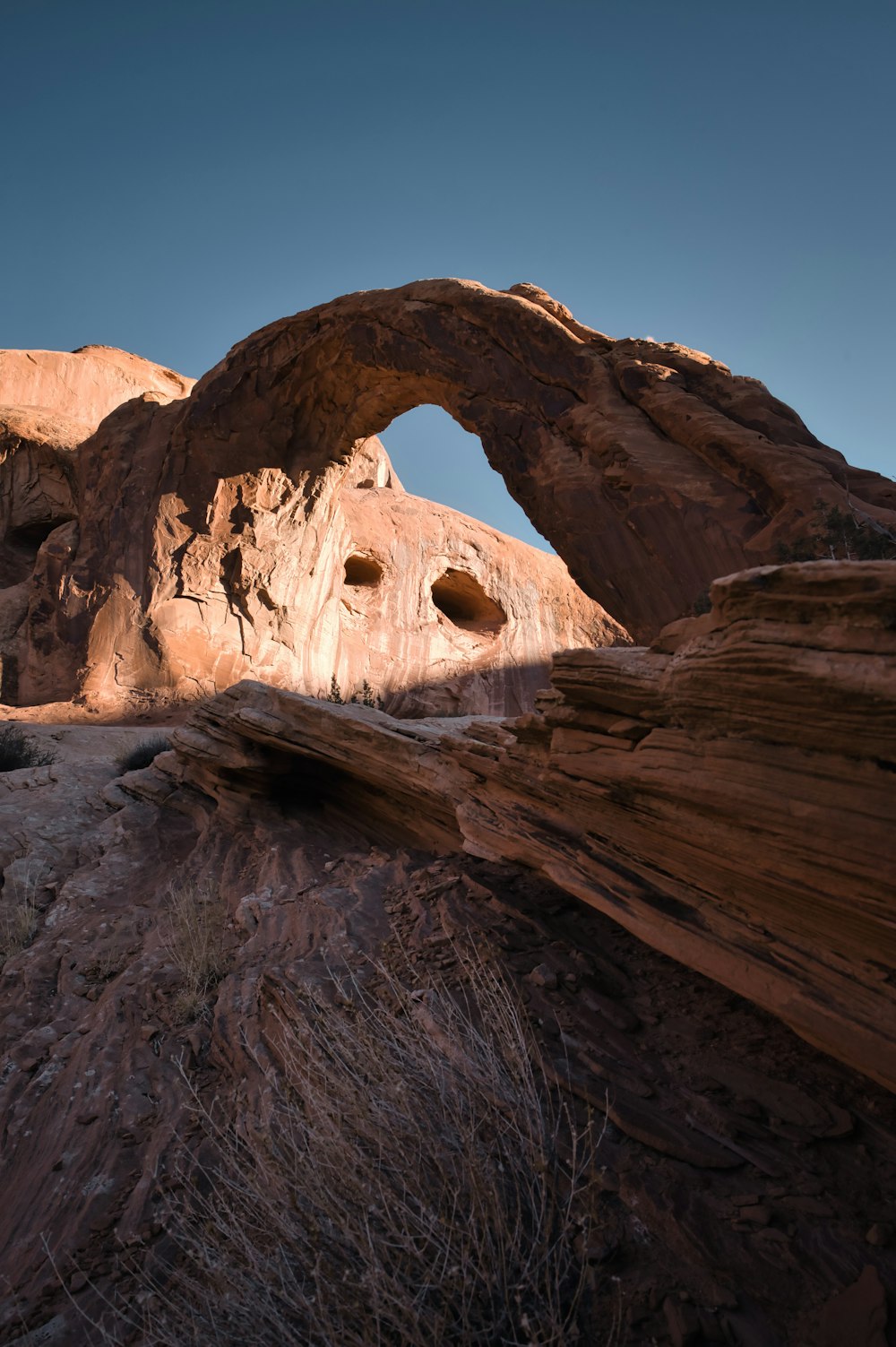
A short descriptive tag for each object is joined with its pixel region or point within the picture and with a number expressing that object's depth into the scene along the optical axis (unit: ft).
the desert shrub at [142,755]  34.12
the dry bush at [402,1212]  6.47
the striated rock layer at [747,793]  7.89
